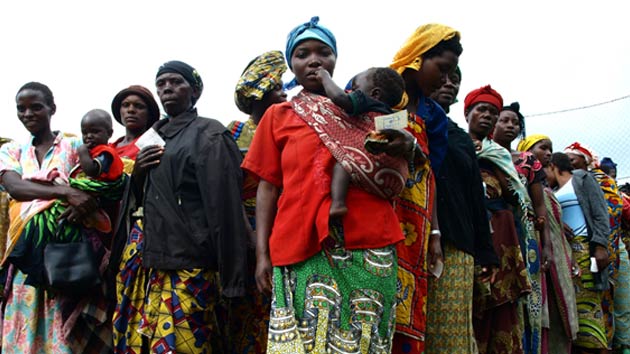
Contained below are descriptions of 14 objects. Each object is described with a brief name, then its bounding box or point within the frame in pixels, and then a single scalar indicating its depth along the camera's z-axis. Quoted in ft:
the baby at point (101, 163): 14.29
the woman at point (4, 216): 18.68
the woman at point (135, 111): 17.44
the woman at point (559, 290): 21.70
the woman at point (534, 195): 19.51
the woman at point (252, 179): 14.26
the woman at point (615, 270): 26.96
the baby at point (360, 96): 10.45
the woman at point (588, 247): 24.49
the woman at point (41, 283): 14.51
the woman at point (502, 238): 16.46
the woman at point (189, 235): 12.59
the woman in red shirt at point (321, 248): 10.14
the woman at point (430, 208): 12.29
